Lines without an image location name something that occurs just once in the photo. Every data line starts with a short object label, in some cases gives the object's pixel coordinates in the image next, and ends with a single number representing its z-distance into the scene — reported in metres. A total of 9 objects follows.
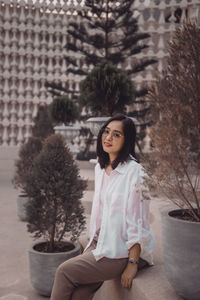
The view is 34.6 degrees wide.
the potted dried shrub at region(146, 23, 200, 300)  1.50
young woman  1.60
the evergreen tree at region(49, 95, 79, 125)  6.72
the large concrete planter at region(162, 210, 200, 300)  1.48
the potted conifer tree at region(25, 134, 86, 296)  2.38
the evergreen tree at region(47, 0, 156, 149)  8.77
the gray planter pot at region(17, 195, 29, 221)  4.56
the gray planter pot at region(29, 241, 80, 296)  2.36
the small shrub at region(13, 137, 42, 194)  4.59
